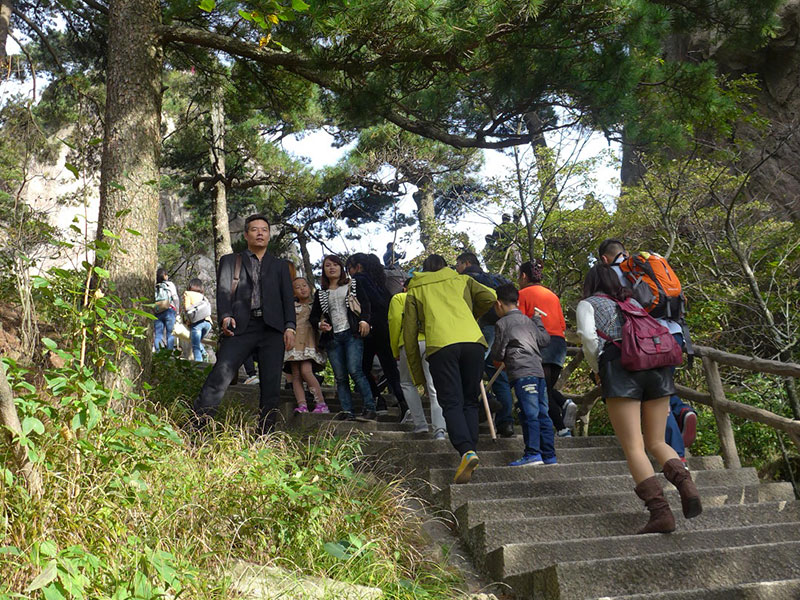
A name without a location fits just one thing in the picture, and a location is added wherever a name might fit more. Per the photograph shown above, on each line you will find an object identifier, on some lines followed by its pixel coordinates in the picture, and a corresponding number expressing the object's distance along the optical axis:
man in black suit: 6.04
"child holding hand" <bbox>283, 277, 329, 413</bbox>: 7.18
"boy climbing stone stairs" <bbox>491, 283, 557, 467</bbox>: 5.47
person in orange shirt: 6.63
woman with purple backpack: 4.20
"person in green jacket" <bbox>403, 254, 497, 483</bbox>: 5.17
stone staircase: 3.77
